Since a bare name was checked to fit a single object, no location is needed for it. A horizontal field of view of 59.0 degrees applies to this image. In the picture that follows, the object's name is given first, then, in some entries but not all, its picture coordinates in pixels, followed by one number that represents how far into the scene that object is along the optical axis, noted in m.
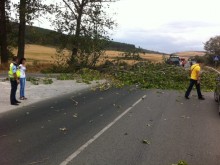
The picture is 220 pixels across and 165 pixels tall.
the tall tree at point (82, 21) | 18.27
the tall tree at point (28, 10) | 16.87
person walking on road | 9.09
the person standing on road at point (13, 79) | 7.46
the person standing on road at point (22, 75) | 8.07
